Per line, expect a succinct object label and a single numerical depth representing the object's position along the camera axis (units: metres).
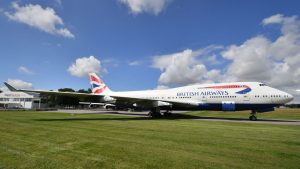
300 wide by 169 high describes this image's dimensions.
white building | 55.60
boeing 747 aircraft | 15.33
